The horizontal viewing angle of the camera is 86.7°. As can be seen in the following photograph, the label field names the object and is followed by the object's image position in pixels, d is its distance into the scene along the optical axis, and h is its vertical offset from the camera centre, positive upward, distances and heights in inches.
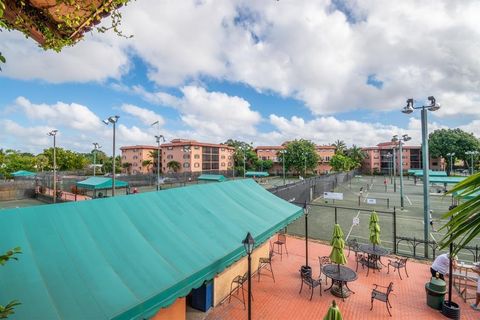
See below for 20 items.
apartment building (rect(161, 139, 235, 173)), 2866.6 +104.2
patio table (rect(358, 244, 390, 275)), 449.6 -159.8
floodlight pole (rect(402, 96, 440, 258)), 513.3 +48.5
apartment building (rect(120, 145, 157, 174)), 3282.5 +87.9
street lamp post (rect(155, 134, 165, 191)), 1131.8 +120.0
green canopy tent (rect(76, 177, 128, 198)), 945.4 -71.6
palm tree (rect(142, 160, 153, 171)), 3112.7 +21.6
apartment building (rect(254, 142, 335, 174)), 3471.2 +65.2
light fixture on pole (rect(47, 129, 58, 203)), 1023.6 +127.5
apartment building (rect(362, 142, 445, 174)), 3513.3 +47.9
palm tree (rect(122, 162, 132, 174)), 3380.9 -14.7
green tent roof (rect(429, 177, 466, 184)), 1187.2 -78.5
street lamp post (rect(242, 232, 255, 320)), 256.4 -82.2
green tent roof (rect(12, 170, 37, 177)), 1673.1 -56.8
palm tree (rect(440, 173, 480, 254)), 58.8 -11.9
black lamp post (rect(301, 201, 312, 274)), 426.4 -176.6
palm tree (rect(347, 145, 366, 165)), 3621.3 +133.8
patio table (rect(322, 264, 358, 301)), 366.3 -164.8
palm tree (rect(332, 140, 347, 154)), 3535.4 +246.2
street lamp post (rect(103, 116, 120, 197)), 801.1 +142.1
